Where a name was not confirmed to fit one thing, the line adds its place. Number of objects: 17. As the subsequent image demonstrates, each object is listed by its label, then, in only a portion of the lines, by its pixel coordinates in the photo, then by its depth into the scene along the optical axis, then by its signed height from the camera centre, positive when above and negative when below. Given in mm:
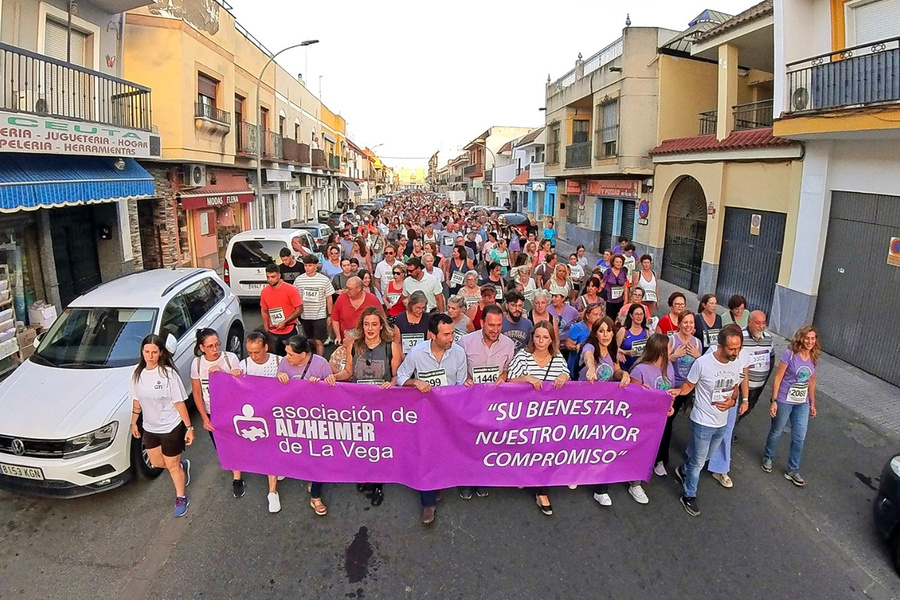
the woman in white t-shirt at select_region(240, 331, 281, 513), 4684 -1297
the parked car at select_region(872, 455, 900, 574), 4184 -2066
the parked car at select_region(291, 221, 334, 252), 18242 -741
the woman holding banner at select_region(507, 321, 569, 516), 4607 -1203
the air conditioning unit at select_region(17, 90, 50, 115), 9117 +1620
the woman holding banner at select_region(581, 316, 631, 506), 4957 -1233
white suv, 4605 -1730
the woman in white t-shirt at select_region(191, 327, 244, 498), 4840 -1383
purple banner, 4695 -1849
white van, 12078 -1119
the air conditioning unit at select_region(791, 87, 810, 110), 9750 +2332
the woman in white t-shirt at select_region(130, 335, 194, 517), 4578 -1717
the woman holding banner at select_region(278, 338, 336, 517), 4609 -1321
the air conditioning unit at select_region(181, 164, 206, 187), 16719 +940
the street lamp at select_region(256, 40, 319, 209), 19578 +2112
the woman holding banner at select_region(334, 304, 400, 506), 4883 -1257
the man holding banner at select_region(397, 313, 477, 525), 4688 -1248
